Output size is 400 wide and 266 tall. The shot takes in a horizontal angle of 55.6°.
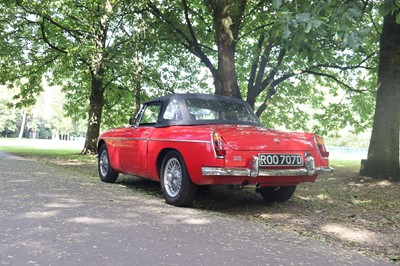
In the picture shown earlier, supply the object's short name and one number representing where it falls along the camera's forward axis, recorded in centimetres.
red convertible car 506
